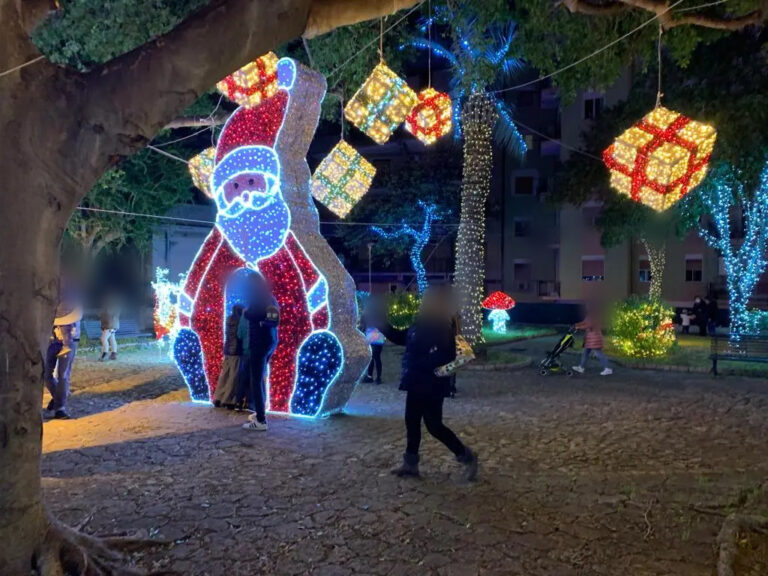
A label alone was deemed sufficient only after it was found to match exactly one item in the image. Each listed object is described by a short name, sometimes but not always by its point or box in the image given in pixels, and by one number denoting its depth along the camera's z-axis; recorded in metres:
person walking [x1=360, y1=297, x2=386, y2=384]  11.04
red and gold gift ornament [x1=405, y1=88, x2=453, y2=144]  8.95
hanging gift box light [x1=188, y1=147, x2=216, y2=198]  10.25
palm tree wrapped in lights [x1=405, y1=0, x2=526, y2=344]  14.79
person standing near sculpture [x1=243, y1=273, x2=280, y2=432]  7.47
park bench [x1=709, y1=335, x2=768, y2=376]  12.32
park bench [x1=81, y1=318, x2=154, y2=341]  20.69
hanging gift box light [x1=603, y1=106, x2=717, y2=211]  6.69
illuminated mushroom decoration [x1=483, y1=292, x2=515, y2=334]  23.34
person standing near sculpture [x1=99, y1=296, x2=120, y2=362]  15.12
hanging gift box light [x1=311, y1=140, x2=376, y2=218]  9.20
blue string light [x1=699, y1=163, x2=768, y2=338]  17.62
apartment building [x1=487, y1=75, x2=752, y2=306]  29.73
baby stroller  13.00
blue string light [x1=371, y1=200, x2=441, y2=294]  29.75
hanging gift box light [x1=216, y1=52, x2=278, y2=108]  8.32
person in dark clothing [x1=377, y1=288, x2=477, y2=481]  5.65
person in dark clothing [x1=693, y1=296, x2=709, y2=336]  23.25
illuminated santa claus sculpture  8.27
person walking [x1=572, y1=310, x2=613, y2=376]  12.82
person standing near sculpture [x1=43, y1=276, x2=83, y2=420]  8.26
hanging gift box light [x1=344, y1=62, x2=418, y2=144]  8.05
